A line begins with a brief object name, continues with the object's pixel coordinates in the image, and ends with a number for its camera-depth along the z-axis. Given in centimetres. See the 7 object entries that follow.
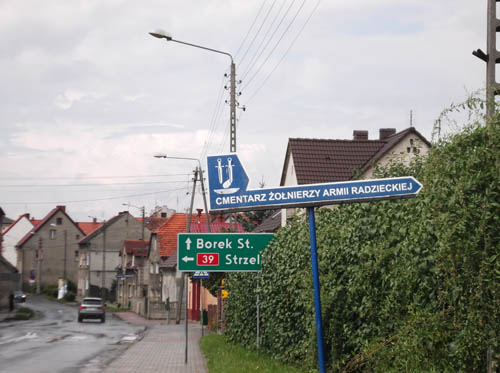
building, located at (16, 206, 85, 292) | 10538
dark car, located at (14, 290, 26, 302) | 8057
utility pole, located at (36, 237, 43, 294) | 10244
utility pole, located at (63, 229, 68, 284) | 10601
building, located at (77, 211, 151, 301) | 9306
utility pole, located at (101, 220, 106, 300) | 8915
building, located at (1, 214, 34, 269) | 12038
